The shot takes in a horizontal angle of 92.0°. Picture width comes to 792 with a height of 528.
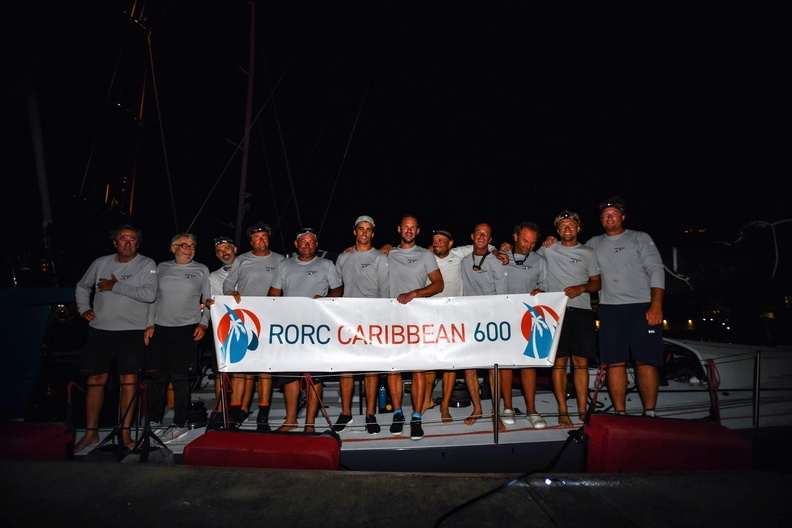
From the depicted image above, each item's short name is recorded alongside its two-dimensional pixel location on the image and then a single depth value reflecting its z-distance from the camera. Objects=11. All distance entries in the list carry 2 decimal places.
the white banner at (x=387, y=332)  4.50
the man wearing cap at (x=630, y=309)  4.38
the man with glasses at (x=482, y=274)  4.87
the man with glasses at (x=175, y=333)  4.75
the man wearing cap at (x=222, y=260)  5.52
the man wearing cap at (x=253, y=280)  4.69
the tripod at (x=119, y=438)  3.70
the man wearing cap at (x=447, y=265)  5.23
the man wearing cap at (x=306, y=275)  4.76
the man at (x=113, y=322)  4.53
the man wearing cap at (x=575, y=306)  4.68
